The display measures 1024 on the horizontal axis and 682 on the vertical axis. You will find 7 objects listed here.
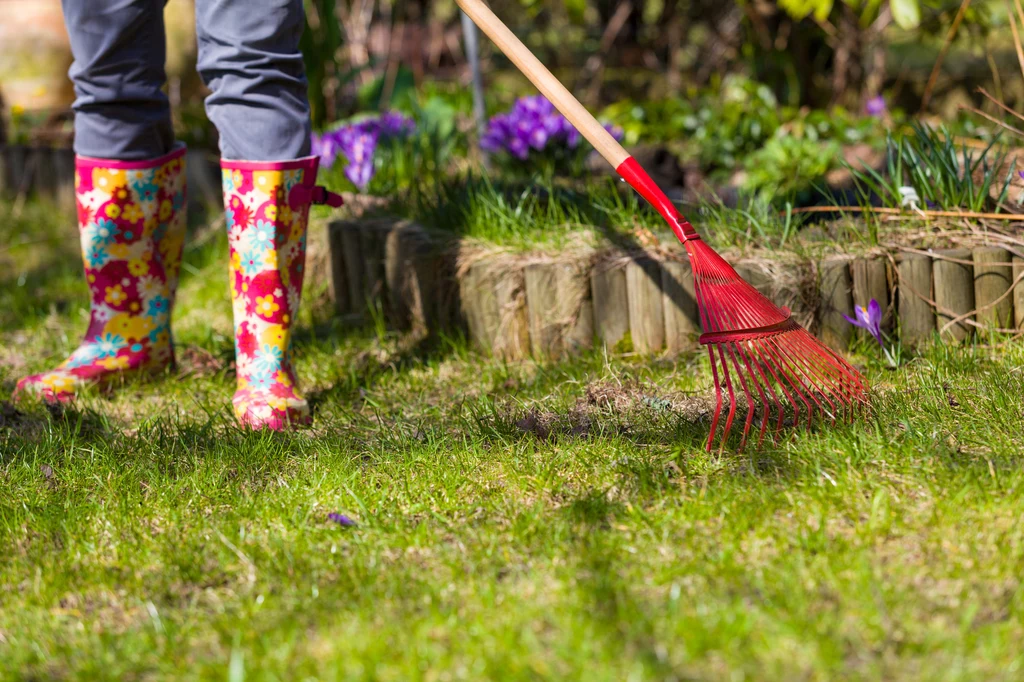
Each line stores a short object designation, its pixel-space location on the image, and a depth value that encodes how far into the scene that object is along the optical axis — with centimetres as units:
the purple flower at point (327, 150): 645
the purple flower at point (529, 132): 618
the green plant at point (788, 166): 597
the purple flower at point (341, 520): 309
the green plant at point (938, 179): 453
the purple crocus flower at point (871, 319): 409
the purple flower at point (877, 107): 744
